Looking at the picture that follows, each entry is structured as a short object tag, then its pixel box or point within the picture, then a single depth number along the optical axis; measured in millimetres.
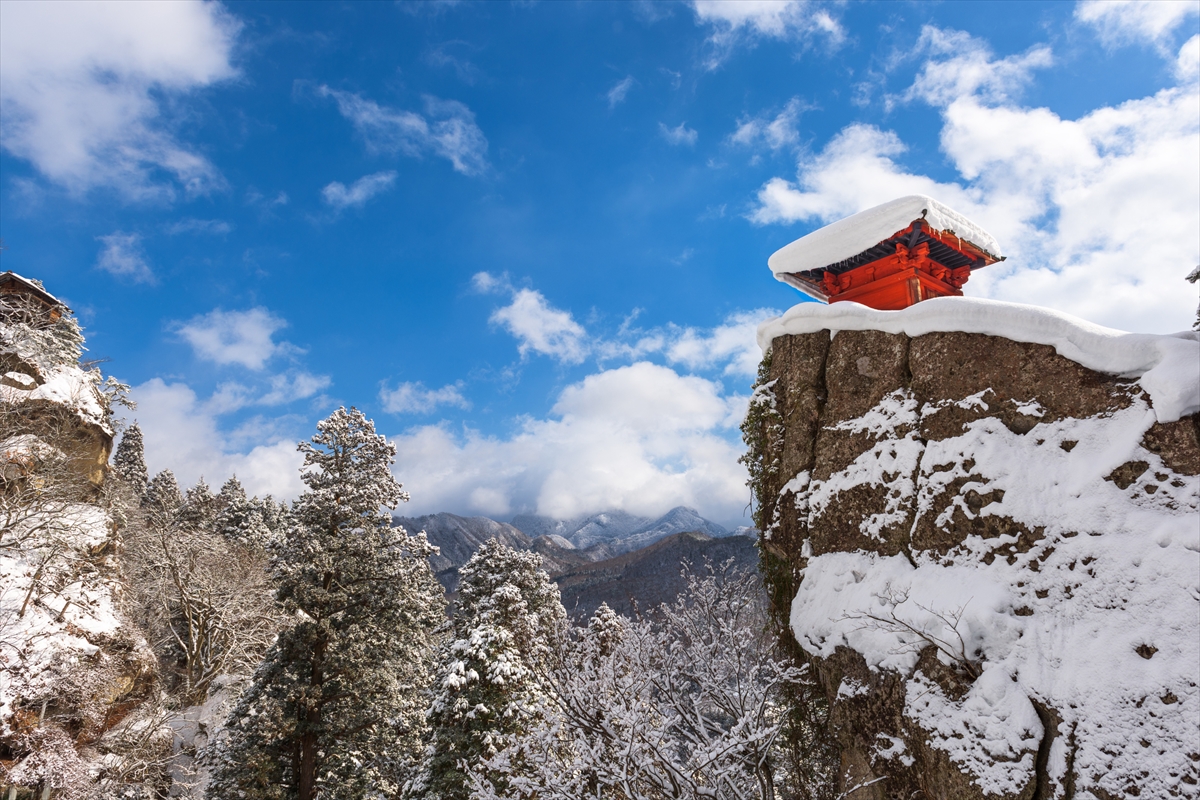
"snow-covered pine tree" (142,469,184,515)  36281
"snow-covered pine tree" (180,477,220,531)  35125
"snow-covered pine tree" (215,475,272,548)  33156
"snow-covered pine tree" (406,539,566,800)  11844
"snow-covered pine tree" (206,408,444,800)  12891
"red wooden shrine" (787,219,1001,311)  9992
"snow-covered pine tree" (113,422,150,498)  38906
